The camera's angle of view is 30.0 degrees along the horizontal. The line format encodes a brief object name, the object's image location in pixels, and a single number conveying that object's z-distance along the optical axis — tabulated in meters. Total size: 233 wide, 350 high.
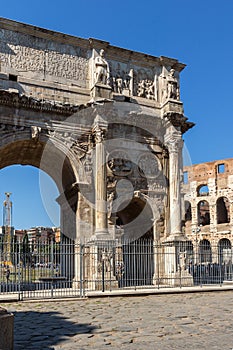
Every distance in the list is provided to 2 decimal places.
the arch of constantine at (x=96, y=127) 14.83
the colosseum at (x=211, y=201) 37.12
